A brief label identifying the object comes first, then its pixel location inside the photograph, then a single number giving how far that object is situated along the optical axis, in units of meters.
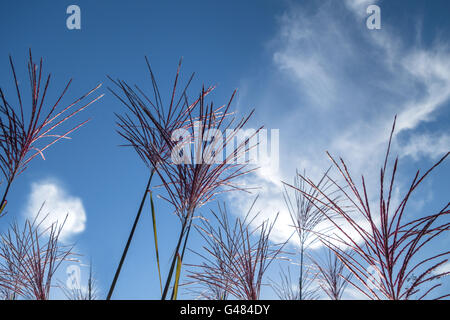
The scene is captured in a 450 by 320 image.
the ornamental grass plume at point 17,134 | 0.84
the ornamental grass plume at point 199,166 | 0.77
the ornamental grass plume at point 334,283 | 1.52
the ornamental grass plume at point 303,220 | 1.37
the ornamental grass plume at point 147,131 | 0.77
